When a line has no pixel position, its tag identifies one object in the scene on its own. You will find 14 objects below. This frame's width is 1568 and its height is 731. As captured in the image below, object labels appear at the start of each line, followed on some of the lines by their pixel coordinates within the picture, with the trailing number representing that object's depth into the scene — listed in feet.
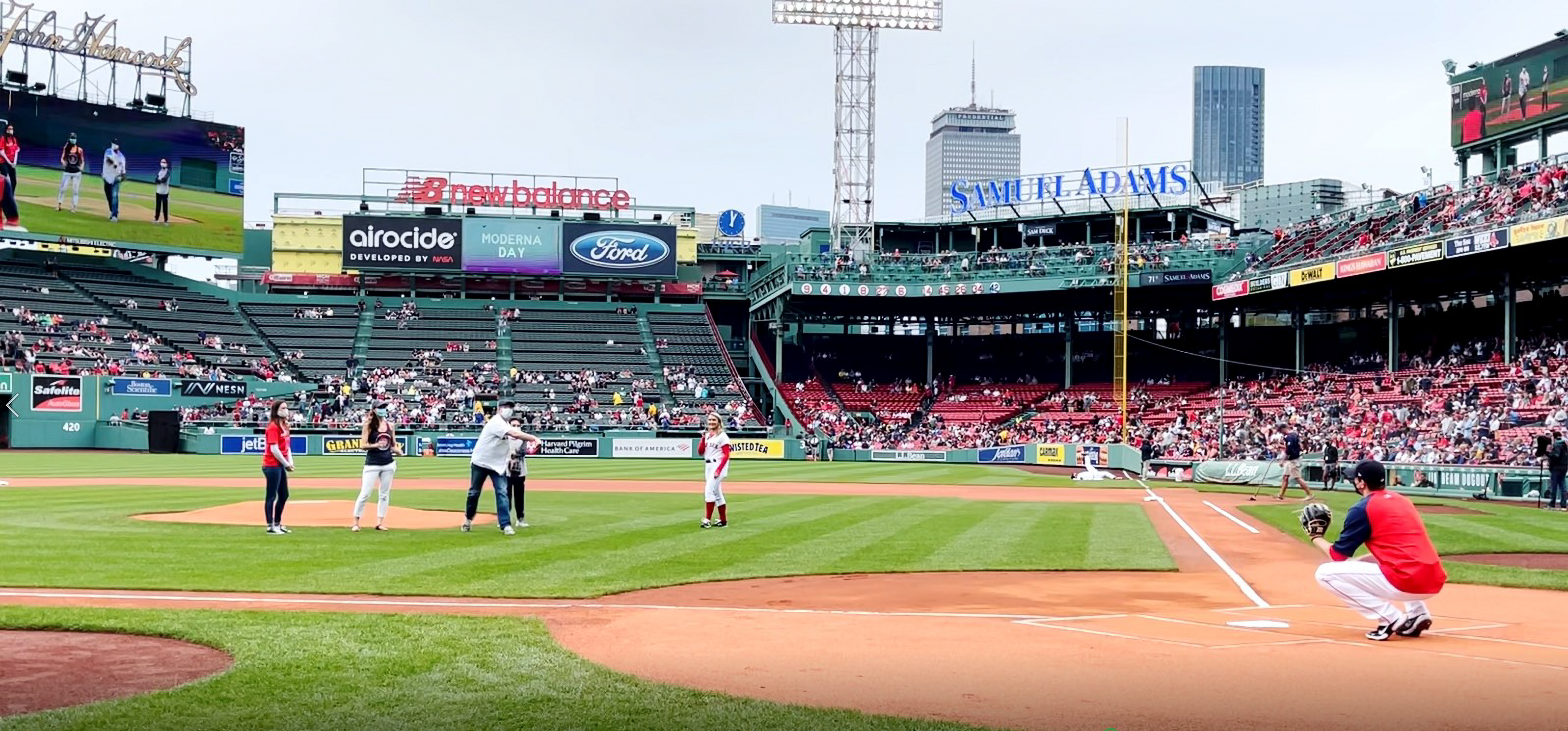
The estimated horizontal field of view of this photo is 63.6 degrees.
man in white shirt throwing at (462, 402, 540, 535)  56.49
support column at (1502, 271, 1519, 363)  144.87
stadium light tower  217.15
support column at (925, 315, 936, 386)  227.40
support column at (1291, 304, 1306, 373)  182.19
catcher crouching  32.58
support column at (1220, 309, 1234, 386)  200.23
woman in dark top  57.36
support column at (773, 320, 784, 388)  229.86
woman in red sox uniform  61.57
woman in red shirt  56.24
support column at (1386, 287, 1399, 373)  163.63
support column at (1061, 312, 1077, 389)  213.05
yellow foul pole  175.63
